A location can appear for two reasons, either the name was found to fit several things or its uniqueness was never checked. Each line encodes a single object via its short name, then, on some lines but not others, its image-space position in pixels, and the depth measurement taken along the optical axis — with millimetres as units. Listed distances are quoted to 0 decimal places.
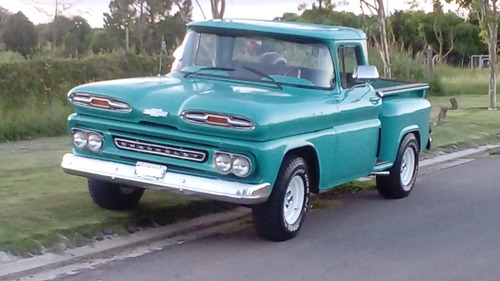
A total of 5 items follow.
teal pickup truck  7859
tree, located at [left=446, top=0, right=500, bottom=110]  23078
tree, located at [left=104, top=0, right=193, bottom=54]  26516
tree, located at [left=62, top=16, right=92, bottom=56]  26438
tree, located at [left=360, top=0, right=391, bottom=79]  19234
